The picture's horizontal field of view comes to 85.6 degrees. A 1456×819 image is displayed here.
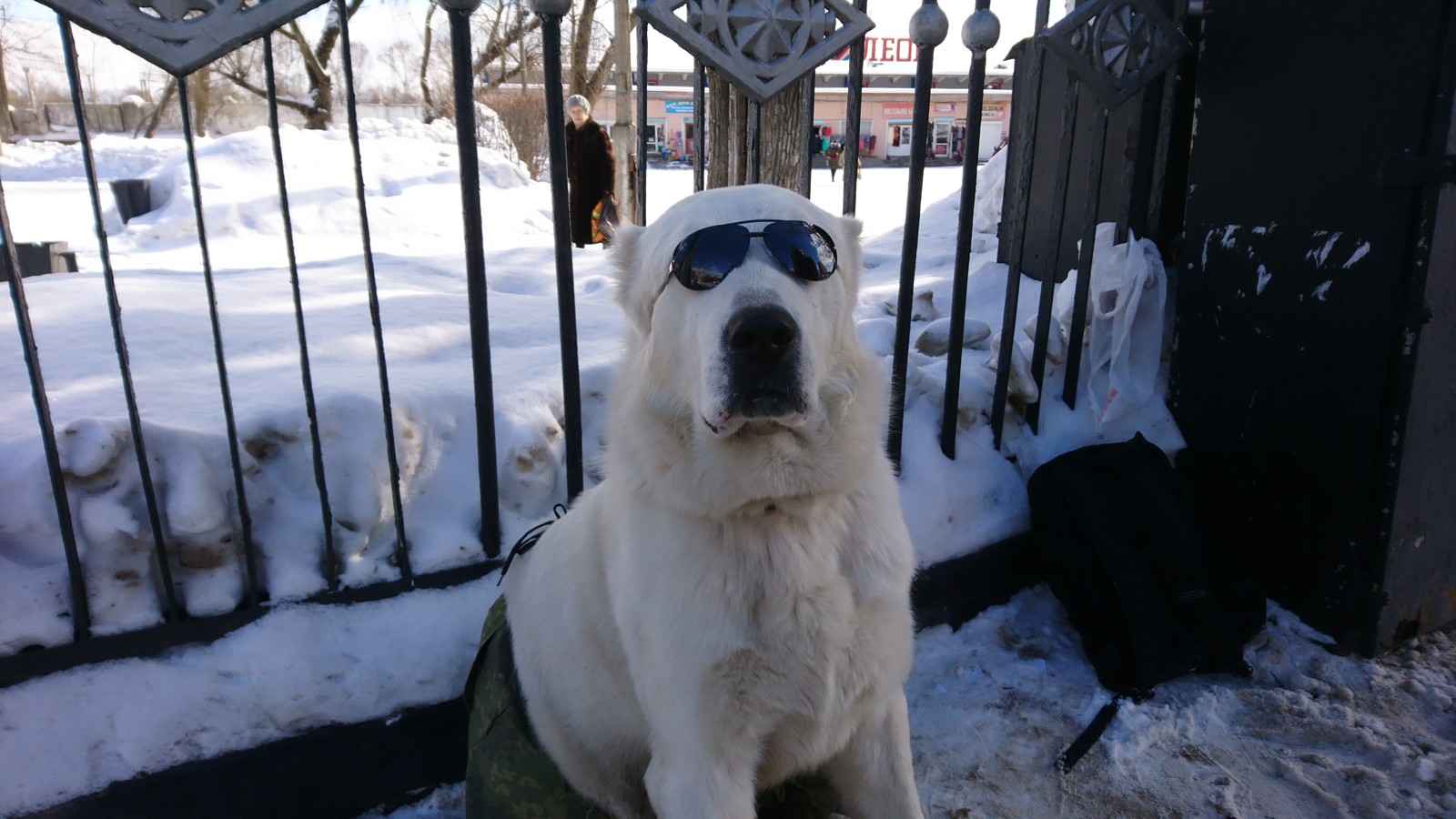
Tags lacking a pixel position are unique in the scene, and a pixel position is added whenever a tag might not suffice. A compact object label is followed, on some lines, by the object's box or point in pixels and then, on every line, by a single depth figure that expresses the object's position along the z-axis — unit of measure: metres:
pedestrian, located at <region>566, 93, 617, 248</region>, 9.21
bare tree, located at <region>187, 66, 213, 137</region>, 21.50
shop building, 38.88
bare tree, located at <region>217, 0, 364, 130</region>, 21.33
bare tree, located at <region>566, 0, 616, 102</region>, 15.83
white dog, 1.53
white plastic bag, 2.91
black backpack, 2.40
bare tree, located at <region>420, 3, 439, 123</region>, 24.61
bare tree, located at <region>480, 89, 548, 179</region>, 17.78
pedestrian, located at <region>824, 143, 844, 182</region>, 28.43
